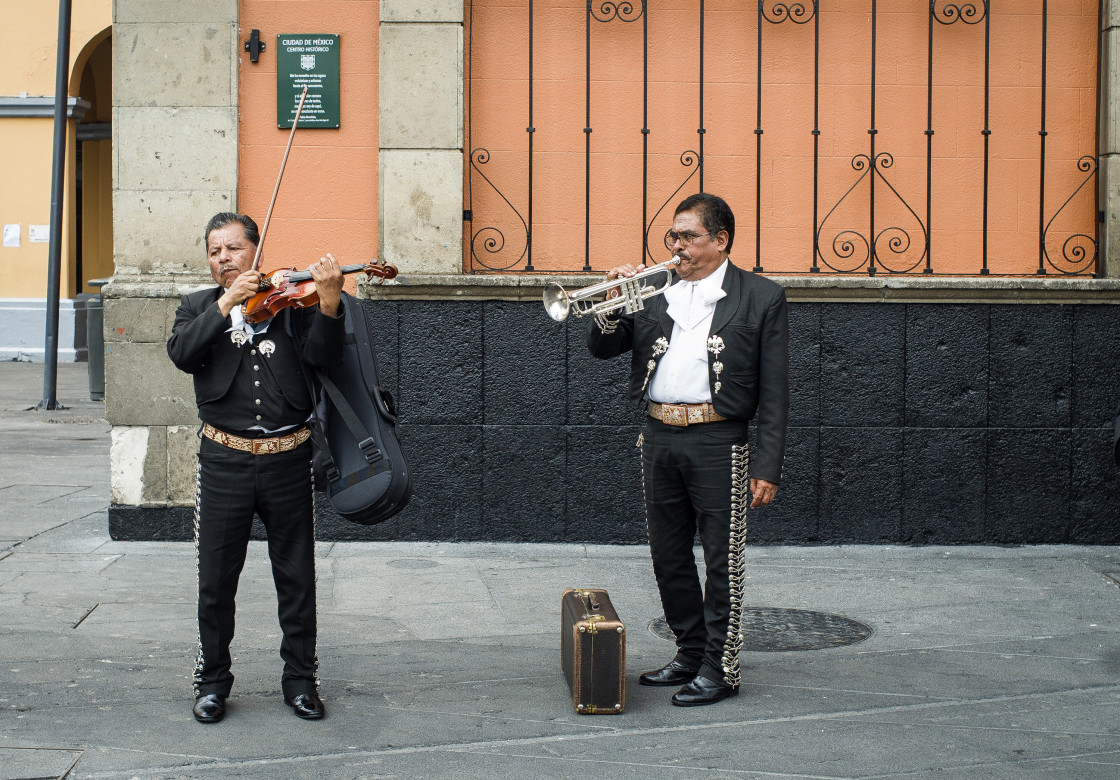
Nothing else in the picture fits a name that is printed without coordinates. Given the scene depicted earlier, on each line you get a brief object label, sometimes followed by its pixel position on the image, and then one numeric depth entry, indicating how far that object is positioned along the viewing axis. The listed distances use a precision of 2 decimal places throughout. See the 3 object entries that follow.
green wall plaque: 8.01
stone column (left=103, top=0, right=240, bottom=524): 7.92
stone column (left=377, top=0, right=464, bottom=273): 7.91
